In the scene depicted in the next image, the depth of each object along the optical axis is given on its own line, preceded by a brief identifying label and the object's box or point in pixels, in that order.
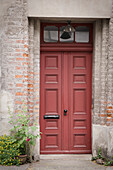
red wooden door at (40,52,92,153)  5.29
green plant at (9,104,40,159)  4.61
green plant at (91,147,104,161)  4.93
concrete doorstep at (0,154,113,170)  4.54
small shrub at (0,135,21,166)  4.48
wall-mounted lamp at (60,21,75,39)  5.03
